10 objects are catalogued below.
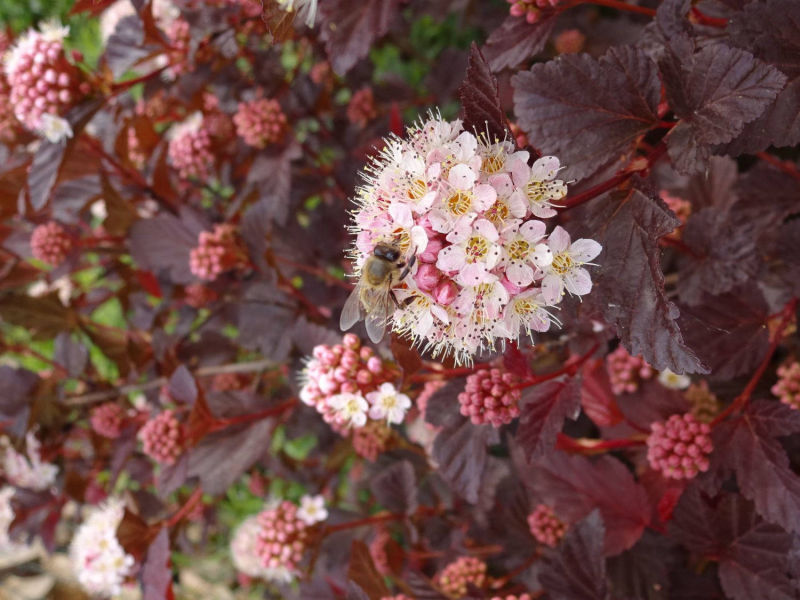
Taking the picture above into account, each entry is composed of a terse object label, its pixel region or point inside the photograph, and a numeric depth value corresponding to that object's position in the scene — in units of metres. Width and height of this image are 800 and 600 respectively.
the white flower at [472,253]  0.14
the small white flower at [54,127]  0.22
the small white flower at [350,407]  0.18
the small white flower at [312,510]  0.24
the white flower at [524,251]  0.15
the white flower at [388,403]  0.18
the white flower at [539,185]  0.15
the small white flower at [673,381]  0.22
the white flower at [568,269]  0.15
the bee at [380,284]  0.16
